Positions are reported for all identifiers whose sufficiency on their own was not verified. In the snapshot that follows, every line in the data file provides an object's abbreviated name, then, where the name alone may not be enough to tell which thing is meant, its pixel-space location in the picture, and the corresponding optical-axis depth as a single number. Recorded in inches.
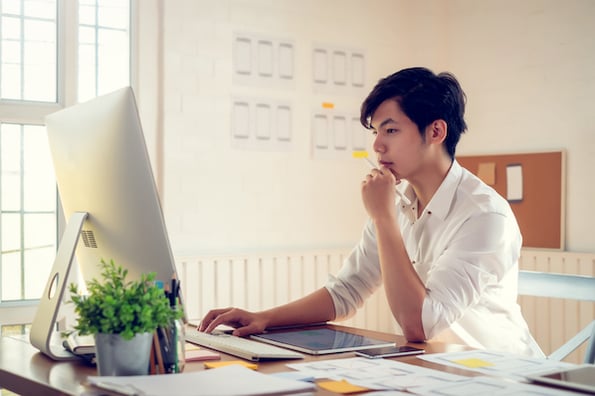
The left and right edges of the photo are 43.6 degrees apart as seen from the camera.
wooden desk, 45.0
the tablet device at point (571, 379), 42.9
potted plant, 42.3
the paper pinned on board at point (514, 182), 142.0
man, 65.2
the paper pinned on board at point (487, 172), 146.6
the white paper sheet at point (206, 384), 38.6
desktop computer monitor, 48.3
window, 121.6
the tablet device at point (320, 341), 55.7
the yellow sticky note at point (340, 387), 42.3
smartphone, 53.3
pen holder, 45.6
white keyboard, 52.3
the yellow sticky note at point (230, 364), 49.6
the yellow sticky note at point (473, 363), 50.0
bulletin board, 135.6
